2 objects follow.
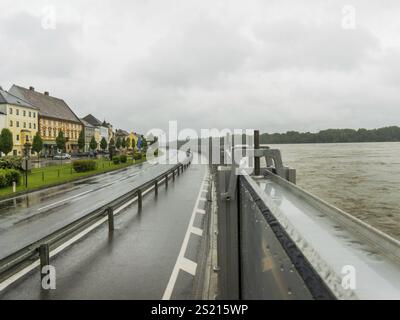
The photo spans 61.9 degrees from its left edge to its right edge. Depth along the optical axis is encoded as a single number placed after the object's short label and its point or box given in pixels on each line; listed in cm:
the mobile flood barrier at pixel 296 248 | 118
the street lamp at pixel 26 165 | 2342
